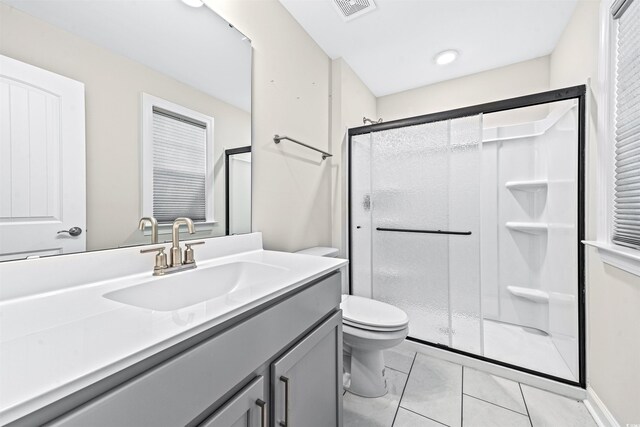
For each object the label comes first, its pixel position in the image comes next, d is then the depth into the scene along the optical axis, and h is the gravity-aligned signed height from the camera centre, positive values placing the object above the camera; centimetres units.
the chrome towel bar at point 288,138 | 159 +45
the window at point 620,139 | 107 +33
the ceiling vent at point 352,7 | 165 +131
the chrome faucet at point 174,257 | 90 -16
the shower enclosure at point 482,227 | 160 -12
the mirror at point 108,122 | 70 +30
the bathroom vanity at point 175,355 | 37 -26
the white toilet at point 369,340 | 138 -68
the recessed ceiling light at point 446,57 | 215 +130
